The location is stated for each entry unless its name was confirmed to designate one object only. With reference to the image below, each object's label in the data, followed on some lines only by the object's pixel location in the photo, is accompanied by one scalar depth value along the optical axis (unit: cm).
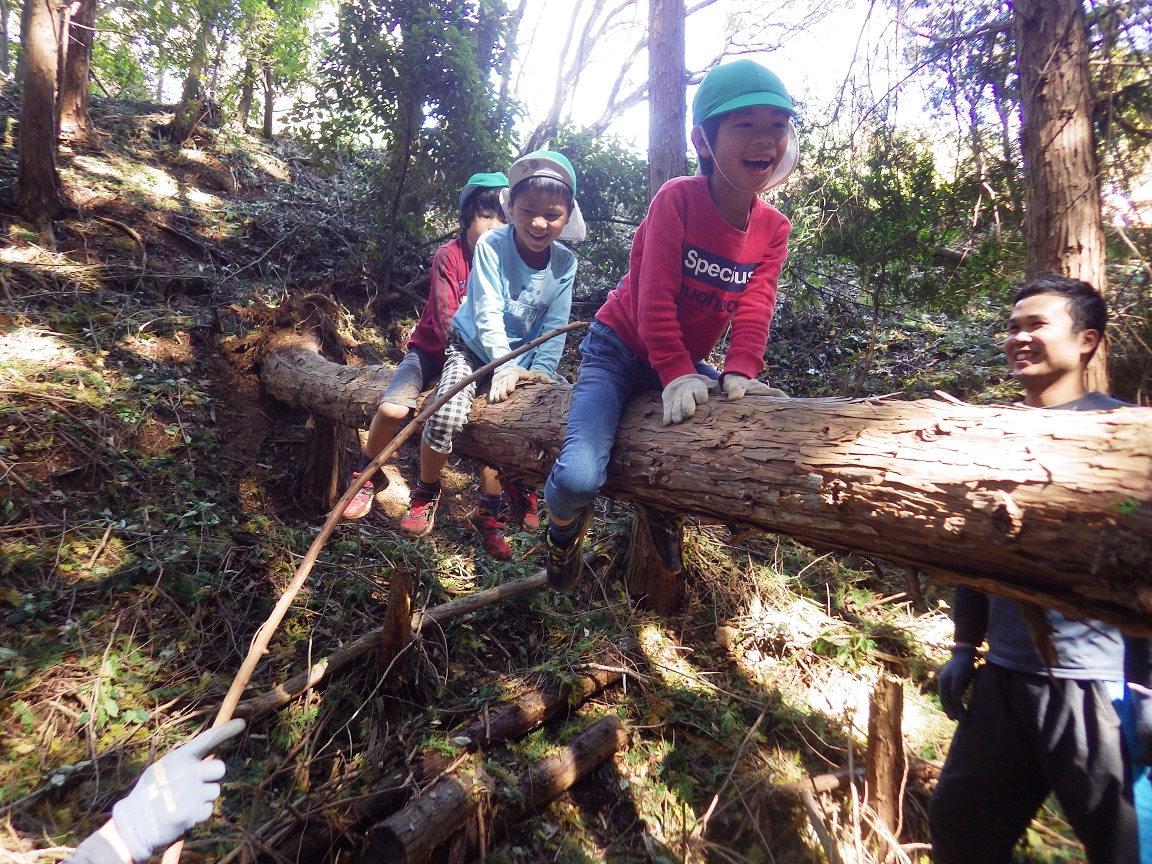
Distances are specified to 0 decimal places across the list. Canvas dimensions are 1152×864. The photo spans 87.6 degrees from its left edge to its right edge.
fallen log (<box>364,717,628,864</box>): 218
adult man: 169
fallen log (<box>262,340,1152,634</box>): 126
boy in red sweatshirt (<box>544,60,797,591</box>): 216
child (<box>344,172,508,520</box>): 333
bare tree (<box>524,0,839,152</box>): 1725
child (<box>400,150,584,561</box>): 296
